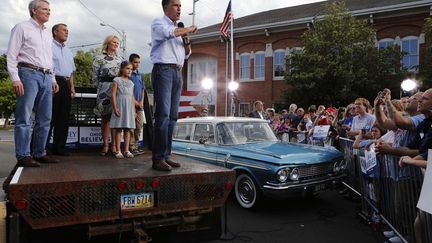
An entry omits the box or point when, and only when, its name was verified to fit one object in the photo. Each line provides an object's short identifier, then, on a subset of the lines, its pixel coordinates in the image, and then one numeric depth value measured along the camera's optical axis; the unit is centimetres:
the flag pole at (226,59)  2841
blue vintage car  621
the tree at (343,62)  1975
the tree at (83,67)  4075
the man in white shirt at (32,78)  388
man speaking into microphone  398
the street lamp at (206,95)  1689
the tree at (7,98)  4459
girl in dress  507
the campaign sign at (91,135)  540
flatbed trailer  296
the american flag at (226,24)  1992
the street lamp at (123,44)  3080
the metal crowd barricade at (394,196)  375
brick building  2223
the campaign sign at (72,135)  526
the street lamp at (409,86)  1653
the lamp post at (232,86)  1959
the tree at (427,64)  1808
